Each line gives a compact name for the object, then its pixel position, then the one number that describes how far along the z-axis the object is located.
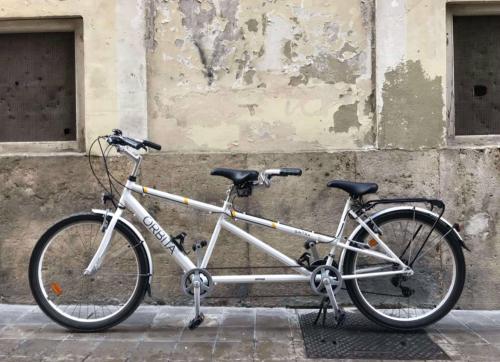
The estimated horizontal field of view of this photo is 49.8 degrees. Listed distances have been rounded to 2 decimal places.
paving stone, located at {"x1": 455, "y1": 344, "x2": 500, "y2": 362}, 3.51
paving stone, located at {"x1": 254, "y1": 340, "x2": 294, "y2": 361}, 3.51
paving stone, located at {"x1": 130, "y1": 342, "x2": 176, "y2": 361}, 3.50
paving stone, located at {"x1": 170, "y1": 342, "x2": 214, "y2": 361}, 3.50
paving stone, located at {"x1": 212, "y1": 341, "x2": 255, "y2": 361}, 3.50
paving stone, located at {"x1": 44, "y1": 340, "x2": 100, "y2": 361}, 3.53
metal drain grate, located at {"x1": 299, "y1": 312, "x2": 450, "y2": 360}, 3.57
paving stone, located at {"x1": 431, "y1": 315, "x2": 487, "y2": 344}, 3.83
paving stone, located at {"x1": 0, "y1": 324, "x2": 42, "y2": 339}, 3.91
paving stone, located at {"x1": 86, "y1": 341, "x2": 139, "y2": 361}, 3.52
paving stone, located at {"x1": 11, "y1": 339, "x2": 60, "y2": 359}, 3.58
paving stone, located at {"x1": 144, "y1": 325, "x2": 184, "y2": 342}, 3.84
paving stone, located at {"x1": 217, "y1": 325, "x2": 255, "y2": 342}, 3.82
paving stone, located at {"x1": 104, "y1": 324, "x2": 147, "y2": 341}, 3.86
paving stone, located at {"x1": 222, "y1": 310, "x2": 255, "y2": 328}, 4.17
